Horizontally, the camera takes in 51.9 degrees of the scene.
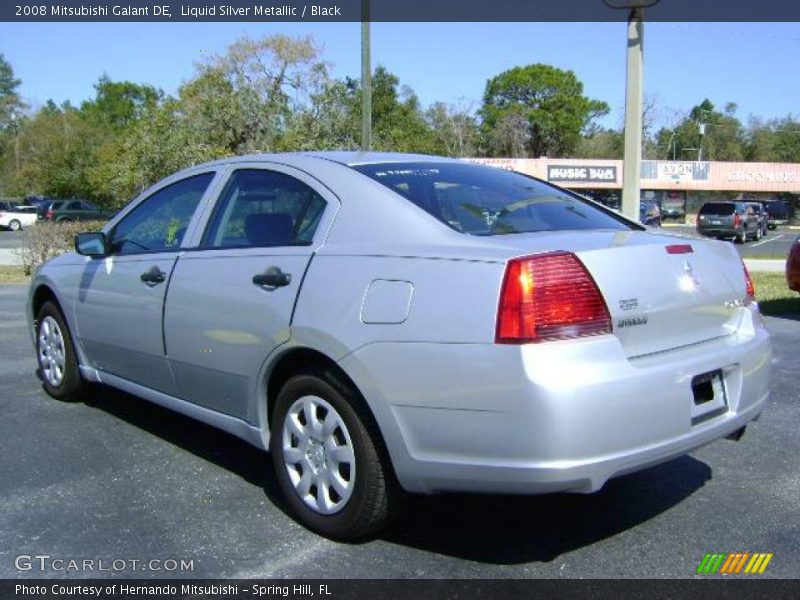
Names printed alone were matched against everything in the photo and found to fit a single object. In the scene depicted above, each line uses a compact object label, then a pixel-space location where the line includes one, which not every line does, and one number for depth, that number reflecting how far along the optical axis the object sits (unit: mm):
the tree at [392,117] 24984
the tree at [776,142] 85312
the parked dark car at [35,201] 50244
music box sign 53781
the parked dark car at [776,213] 47188
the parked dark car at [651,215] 29500
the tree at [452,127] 58594
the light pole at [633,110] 10461
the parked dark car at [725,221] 33156
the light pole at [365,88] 17750
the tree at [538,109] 80250
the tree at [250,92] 22547
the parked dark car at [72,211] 36656
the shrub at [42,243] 15031
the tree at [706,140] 86250
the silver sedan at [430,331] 2969
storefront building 53812
